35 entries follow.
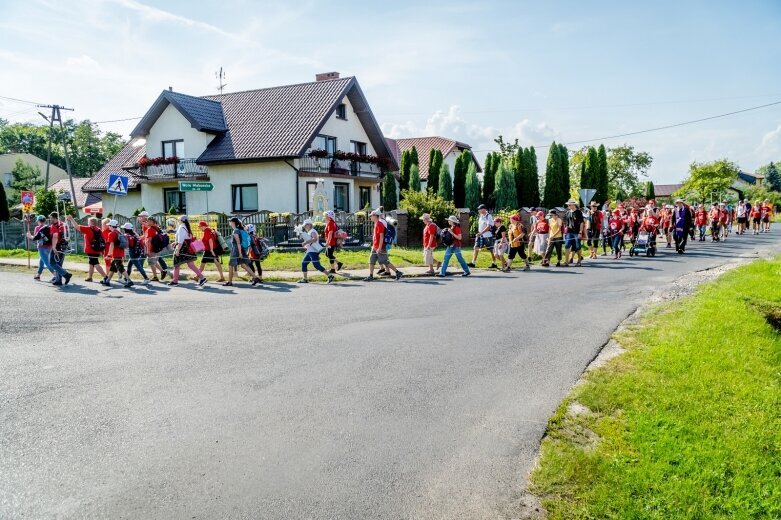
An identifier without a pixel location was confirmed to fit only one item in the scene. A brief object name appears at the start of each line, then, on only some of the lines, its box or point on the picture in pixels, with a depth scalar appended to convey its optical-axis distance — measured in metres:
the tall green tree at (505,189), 34.25
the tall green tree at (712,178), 63.44
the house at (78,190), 49.91
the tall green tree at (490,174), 37.16
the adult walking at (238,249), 14.59
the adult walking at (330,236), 15.05
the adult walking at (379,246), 14.88
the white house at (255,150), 28.66
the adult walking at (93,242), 14.85
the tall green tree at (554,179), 36.31
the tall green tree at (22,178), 58.47
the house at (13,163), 67.12
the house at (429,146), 48.94
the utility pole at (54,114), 40.03
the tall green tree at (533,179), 36.44
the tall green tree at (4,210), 36.21
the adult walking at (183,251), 14.49
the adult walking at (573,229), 17.02
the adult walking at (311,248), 14.67
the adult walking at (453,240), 15.32
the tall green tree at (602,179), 38.03
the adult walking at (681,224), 19.88
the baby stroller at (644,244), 19.08
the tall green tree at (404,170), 36.78
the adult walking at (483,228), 17.12
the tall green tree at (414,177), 34.56
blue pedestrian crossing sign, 18.52
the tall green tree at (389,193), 33.53
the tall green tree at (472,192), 34.62
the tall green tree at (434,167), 36.53
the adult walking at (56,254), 14.38
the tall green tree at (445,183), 34.47
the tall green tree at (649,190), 59.23
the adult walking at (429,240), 15.72
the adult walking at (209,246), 14.70
